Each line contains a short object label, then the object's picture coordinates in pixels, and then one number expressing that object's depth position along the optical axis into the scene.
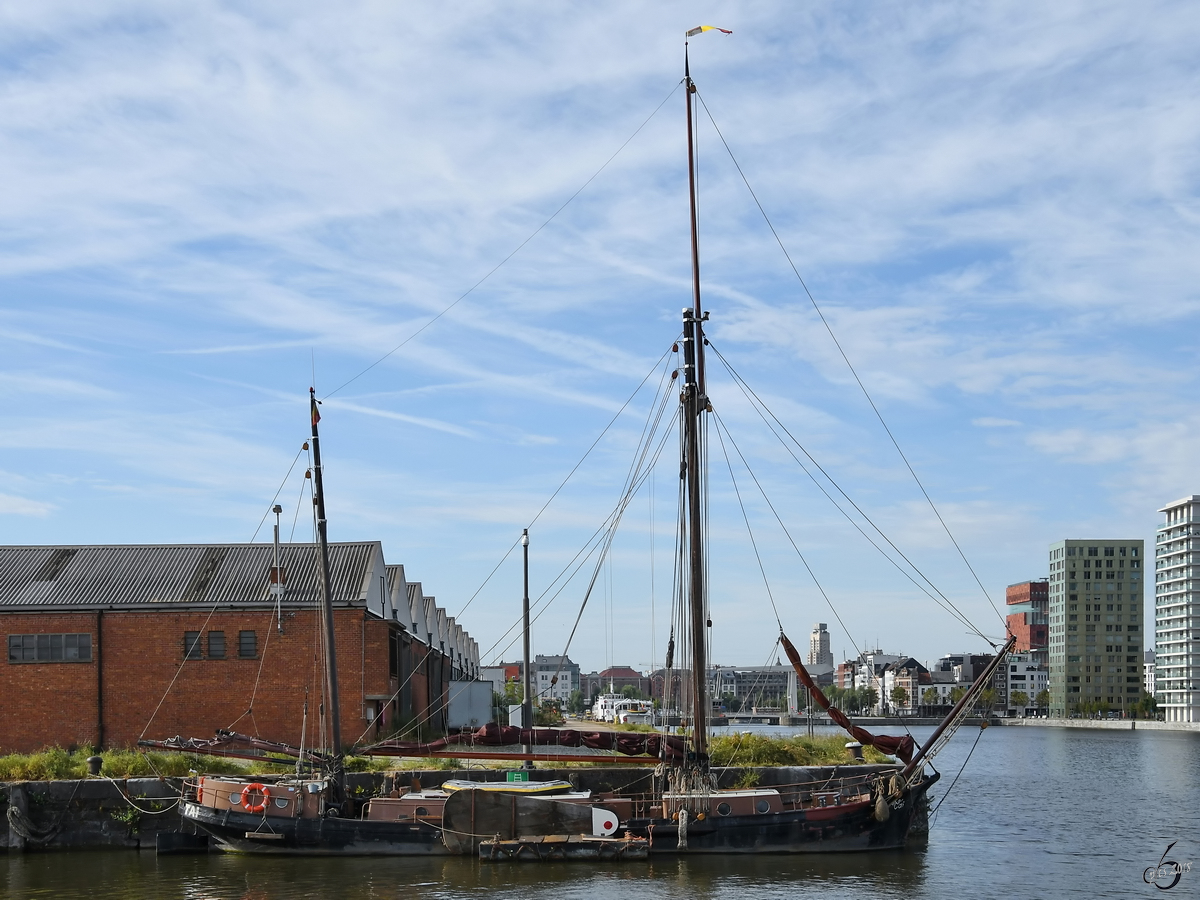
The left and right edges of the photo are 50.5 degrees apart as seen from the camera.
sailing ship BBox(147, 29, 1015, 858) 35.28
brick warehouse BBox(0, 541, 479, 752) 50.44
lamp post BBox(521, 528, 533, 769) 48.88
